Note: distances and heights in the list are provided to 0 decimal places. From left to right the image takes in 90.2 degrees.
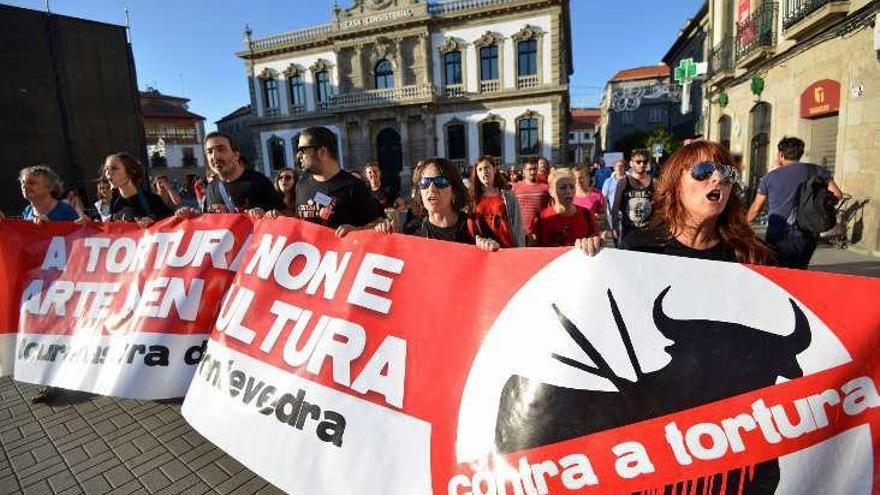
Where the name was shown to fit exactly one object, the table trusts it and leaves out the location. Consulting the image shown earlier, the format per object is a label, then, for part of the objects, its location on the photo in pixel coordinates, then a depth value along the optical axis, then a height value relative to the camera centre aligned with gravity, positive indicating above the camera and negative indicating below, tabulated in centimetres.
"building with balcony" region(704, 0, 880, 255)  712 +162
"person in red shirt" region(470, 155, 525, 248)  311 -21
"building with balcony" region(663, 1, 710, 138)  2177 +707
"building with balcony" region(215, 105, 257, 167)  4812 +742
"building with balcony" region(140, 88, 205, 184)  4762 +609
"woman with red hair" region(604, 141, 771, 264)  185 -18
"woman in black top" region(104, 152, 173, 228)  372 +1
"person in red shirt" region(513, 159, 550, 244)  506 -24
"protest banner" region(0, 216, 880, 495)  153 -81
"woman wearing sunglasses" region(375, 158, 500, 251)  270 -12
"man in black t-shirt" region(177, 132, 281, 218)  341 +5
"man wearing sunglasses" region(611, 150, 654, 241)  469 -24
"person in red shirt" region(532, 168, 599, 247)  399 -37
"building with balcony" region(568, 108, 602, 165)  7231 +795
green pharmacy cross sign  1538 +348
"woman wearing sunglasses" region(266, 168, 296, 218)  596 +6
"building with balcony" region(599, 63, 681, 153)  4888 +743
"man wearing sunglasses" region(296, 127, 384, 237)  317 -3
